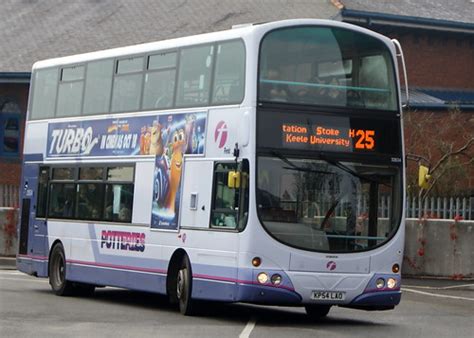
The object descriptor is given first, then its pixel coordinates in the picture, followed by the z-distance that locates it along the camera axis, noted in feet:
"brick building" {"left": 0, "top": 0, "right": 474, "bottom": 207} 134.51
